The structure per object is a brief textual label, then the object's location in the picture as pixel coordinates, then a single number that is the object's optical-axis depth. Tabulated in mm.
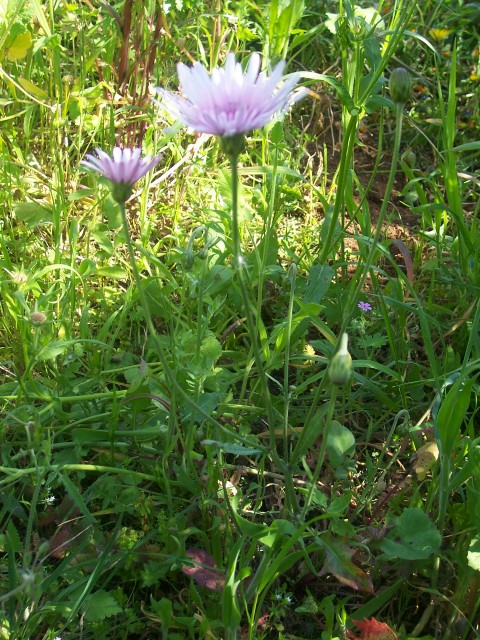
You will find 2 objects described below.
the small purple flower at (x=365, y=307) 516
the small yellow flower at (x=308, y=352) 495
